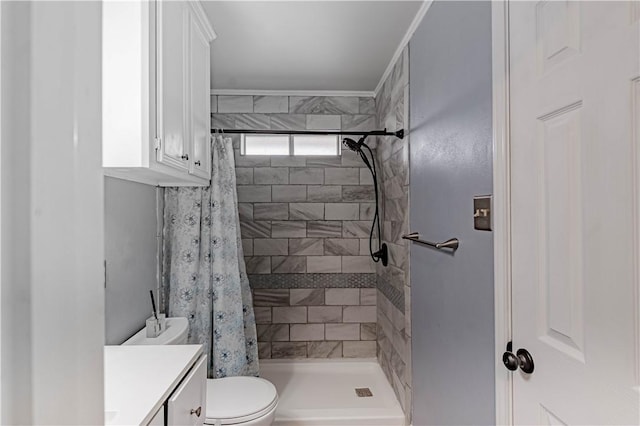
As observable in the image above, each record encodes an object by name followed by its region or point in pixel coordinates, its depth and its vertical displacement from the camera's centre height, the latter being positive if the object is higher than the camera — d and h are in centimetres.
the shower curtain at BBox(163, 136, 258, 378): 236 -32
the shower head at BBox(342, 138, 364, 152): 288 +53
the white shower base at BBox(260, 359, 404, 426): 234 -126
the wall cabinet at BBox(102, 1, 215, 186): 135 +47
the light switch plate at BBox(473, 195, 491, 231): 127 +0
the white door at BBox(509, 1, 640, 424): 73 +1
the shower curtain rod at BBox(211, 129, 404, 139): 255 +56
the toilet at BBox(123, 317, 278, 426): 182 -94
